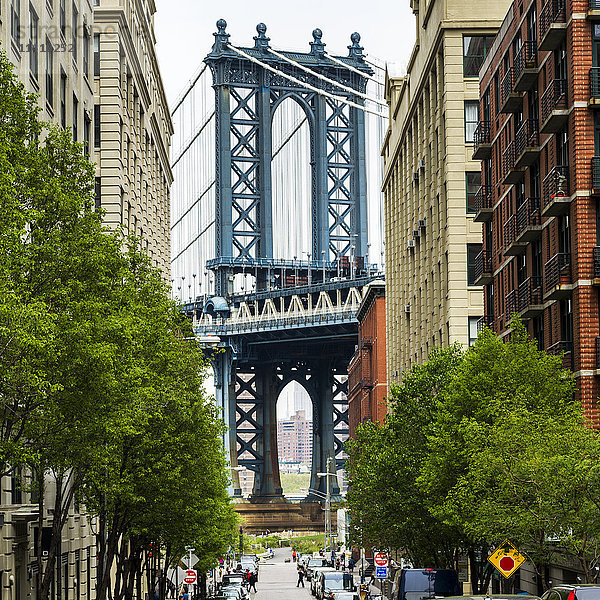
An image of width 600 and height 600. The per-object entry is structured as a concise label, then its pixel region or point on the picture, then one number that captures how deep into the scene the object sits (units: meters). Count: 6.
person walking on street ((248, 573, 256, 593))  92.69
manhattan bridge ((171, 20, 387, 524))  175.62
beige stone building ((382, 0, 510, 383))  64.81
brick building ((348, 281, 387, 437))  111.31
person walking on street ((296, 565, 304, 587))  101.07
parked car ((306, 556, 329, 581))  98.49
